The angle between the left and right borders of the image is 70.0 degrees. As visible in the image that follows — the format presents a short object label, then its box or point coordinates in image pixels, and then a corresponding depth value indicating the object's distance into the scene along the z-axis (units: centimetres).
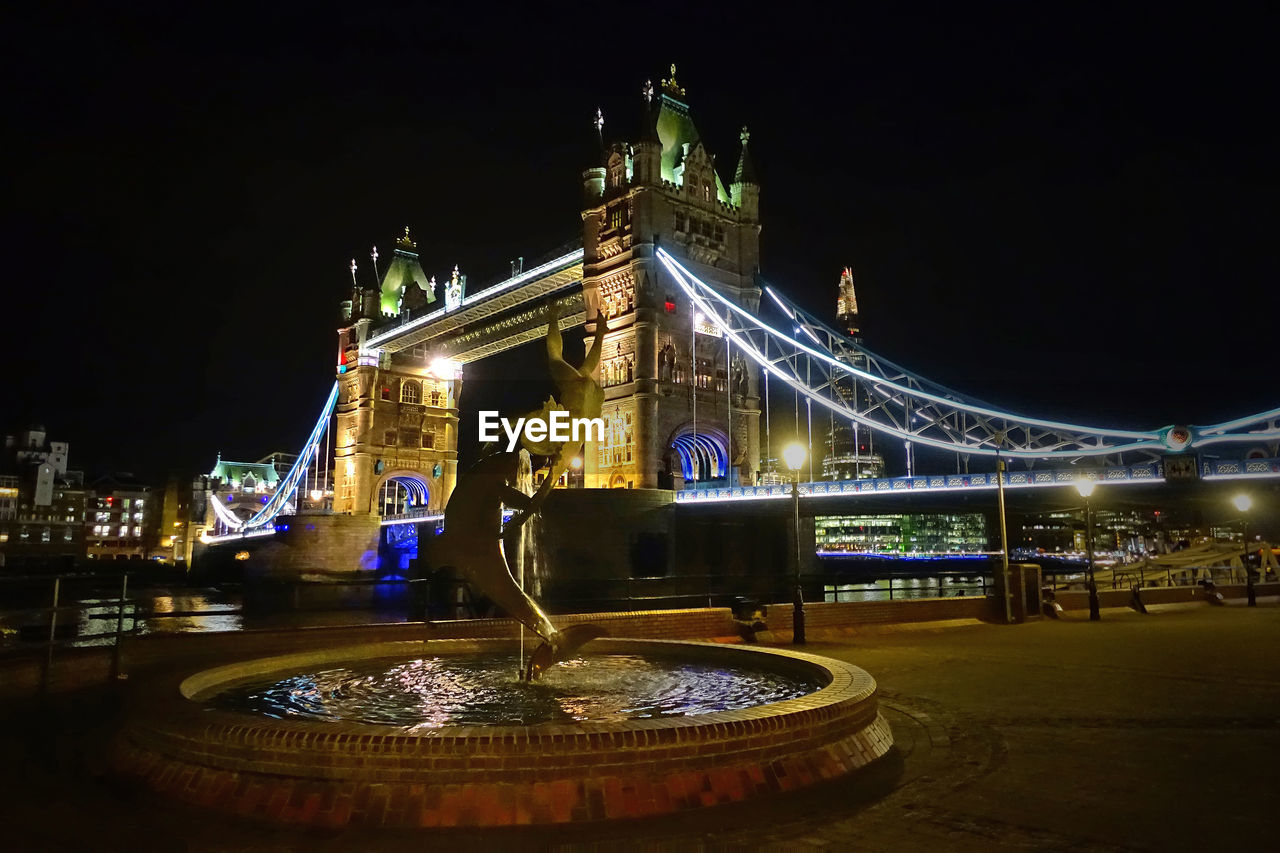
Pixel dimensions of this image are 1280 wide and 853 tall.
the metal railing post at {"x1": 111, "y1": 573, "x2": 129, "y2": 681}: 993
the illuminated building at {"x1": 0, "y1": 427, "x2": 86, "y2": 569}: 9594
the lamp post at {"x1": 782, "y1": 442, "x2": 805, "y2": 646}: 1501
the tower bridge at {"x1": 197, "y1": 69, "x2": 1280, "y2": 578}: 4144
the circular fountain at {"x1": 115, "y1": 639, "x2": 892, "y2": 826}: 539
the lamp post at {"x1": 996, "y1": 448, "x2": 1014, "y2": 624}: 1808
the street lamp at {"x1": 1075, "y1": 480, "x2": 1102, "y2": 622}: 1905
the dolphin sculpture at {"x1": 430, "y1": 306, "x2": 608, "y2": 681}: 877
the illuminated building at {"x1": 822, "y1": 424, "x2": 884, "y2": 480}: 9981
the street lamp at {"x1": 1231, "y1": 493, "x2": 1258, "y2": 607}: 2305
